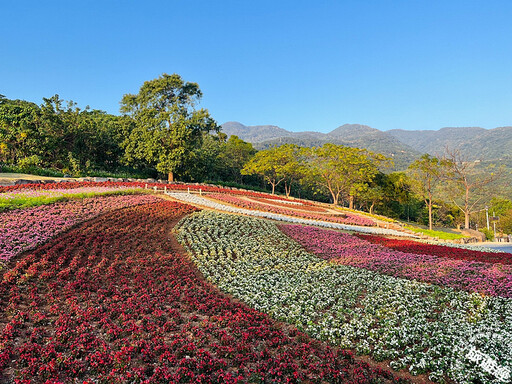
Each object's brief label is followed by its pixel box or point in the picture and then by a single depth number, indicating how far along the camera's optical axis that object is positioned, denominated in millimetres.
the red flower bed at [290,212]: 24633
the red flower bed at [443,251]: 12602
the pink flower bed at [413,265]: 9273
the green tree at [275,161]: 46500
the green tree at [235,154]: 54906
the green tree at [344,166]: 41031
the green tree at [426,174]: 32875
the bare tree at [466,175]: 30266
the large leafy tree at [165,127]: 38812
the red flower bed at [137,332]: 4965
